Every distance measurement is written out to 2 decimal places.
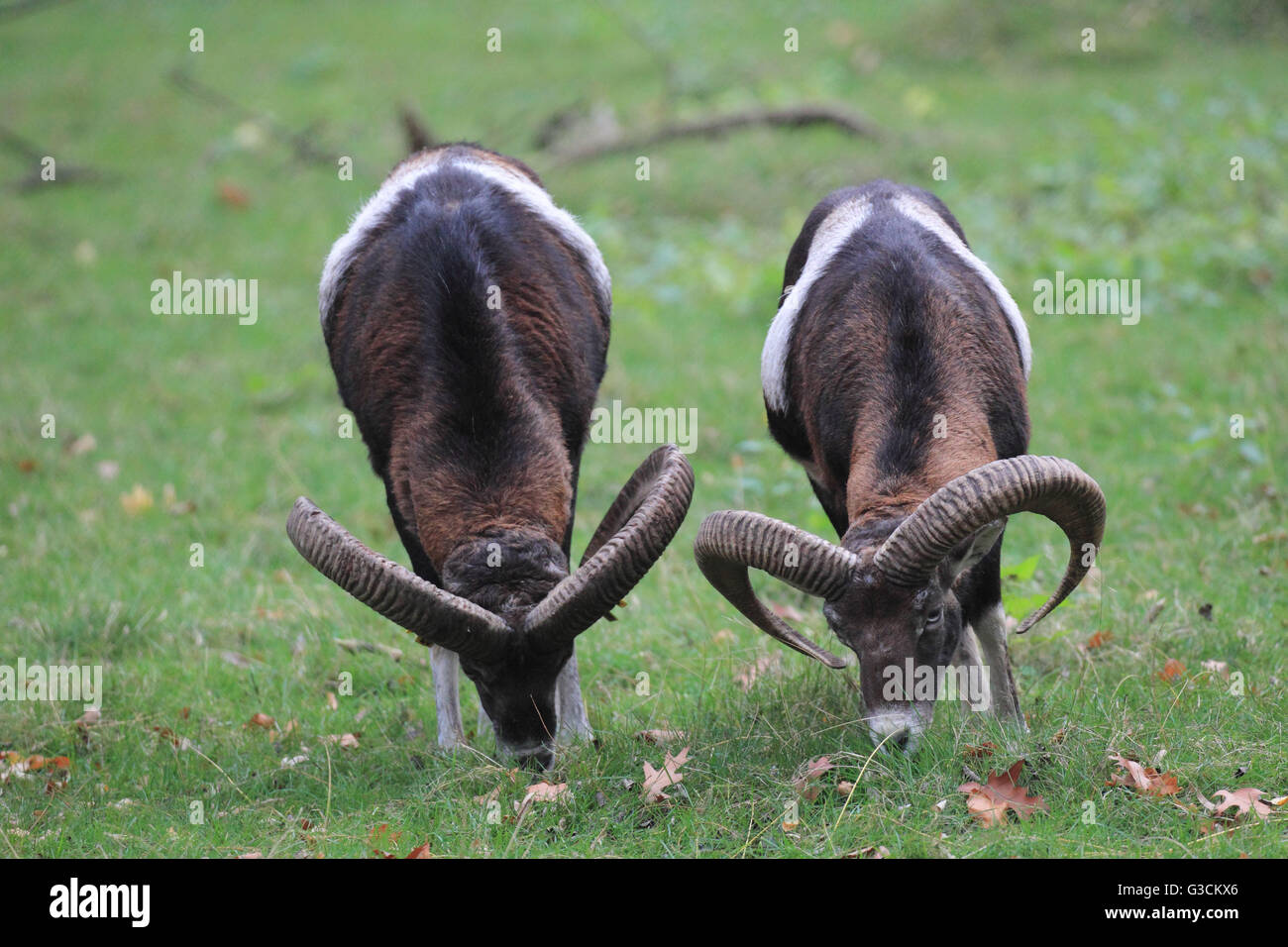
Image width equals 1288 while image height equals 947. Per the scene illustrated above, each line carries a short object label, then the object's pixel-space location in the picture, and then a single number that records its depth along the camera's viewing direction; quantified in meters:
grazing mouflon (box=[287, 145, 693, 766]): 5.88
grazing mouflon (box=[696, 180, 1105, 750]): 5.71
